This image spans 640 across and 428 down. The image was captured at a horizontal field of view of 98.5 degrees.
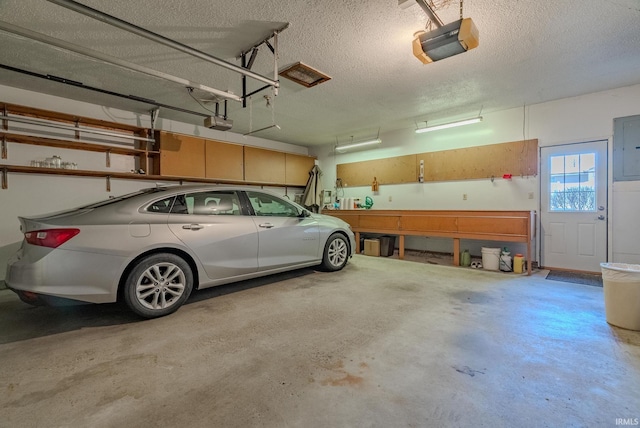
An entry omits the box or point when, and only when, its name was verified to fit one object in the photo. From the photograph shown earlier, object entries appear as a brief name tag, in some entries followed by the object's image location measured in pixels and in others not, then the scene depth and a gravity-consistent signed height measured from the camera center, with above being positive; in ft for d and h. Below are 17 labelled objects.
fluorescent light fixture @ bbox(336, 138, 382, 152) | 20.25 +5.14
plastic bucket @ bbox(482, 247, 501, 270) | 14.67 -2.50
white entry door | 13.56 +0.29
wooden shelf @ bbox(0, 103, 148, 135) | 12.16 +4.58
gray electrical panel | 12.73 +2.97
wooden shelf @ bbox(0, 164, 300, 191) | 12.20 +1.95
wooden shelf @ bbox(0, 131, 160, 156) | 12.19 +3.32
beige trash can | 7.32 -2.28
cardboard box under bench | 19.02 -2.50
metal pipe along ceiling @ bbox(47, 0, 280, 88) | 5.91 +4.48
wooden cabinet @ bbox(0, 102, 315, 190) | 12.39 +3.50
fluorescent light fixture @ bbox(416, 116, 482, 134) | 15.75 +5.23
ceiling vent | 10.66 +5.57
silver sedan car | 7.11 -1.09
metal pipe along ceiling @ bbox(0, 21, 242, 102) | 5.92 +3.99
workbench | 13.85 -0.76
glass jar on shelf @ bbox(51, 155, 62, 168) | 12.85 +2.30
